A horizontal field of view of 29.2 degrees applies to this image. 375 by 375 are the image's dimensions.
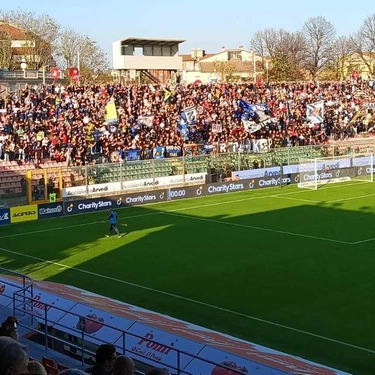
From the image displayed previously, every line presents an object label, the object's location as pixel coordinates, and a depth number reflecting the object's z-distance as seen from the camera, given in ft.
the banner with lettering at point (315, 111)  200.23
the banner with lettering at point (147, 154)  168.76
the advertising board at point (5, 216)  121.29
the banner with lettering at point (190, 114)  184.44
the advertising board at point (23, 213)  123.03
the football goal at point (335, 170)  167.53
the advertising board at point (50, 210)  127.10
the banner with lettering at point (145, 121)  179.63
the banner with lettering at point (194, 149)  172.96
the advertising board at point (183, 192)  147.84
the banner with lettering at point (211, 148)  177.06
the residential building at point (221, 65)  369.30
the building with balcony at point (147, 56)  251.19
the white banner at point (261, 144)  186.70
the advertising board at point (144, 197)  139.85
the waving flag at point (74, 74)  209.26
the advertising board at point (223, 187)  154.85
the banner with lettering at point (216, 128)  190.70
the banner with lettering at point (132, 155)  165.17
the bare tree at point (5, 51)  266.57
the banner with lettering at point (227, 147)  178.09
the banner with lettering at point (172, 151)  172.35
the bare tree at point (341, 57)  353.10
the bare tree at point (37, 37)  277.44
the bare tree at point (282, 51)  340.80
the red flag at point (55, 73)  204.95
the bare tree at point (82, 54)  298.56
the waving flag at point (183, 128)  184.34
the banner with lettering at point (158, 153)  169.23
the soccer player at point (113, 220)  106.41
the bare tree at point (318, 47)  388.98
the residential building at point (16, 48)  268.82
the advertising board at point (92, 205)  131.75
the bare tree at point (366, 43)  390.21
